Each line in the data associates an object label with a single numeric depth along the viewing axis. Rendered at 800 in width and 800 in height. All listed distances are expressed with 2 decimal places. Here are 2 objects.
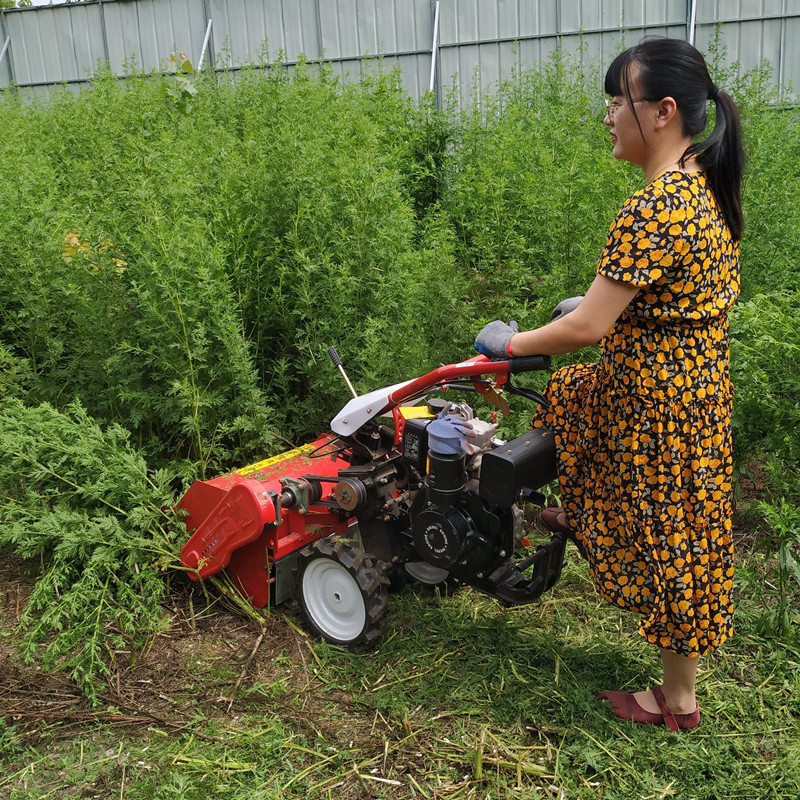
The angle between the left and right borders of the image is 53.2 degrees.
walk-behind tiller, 2.77
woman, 2.23
